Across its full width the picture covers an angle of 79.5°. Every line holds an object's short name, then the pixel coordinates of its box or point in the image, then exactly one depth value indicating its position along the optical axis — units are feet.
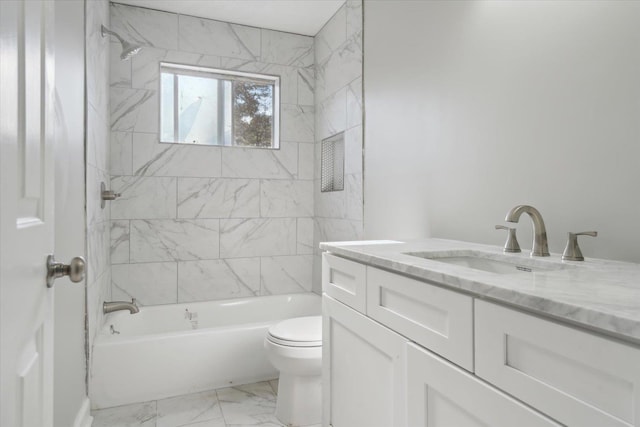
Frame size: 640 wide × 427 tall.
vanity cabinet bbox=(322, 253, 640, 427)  1.98
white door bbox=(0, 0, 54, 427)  1.88
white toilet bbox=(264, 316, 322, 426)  6.45
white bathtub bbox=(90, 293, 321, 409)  7.16
